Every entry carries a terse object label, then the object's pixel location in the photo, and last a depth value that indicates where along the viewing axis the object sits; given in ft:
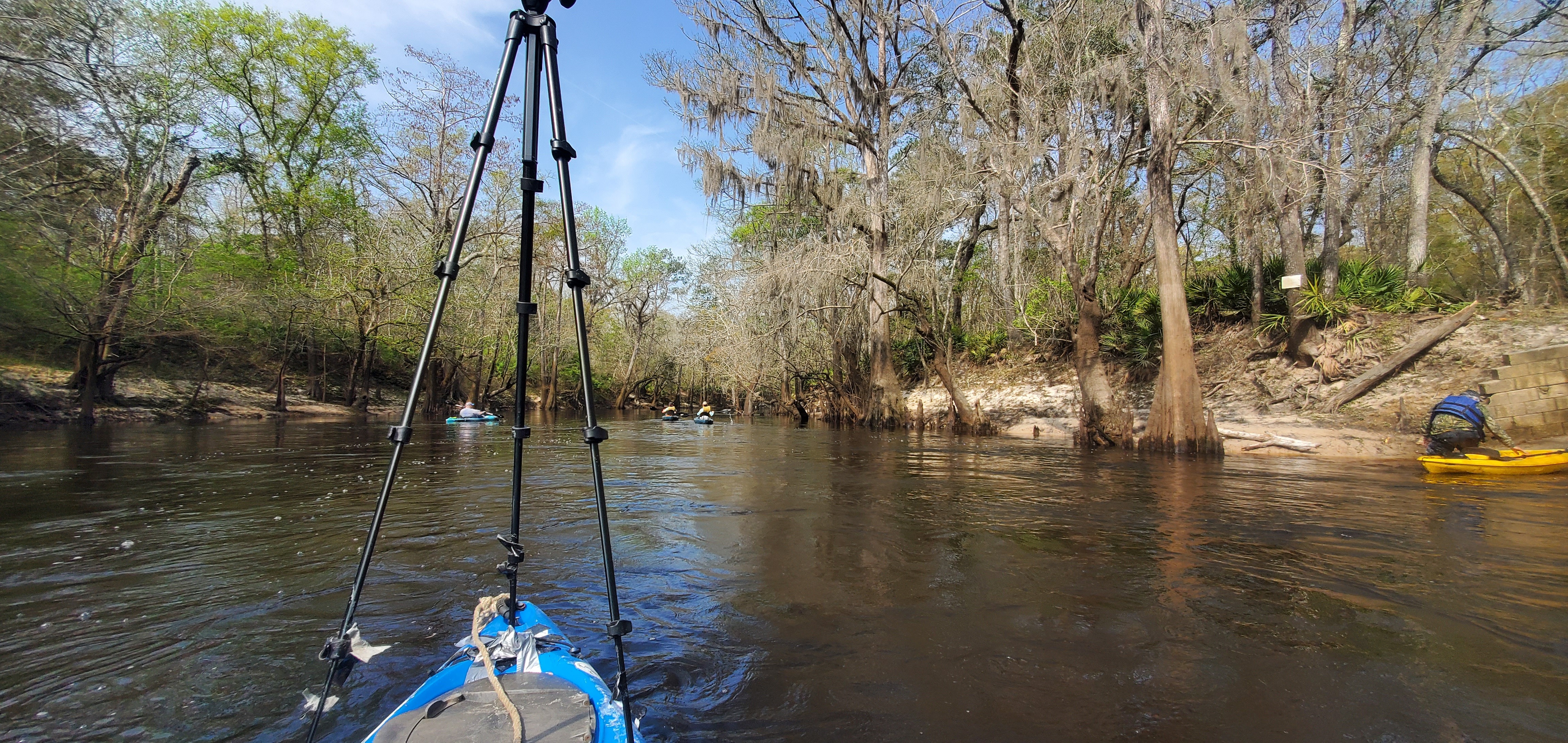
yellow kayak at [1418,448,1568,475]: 23.49
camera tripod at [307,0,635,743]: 5.50
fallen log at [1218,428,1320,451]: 34.53
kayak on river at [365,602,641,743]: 4.72
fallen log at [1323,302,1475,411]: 34.76
